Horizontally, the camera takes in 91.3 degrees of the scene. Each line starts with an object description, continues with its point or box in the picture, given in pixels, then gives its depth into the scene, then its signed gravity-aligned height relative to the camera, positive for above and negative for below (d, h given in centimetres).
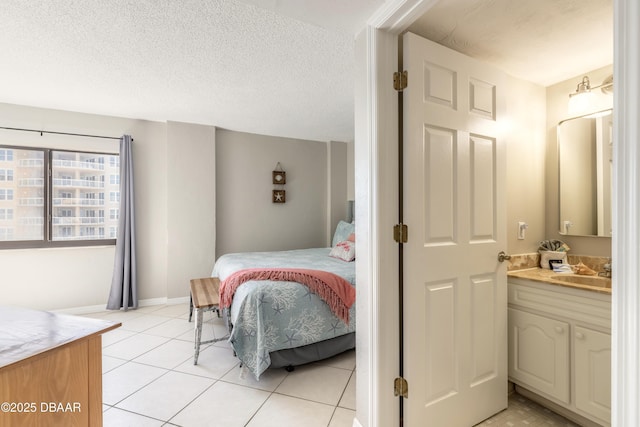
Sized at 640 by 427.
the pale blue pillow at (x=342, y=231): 428 -28
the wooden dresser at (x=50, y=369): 77 -42
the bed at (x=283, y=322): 222 -83
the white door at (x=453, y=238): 155 -15
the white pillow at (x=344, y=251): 341 -46
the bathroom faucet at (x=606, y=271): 188 -38
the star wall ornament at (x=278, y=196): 481 +24
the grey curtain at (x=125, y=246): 381 -41
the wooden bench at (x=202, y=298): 250 -74
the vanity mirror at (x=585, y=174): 201 +24
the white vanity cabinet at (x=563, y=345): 161 -77
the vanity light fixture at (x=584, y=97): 204 +75
